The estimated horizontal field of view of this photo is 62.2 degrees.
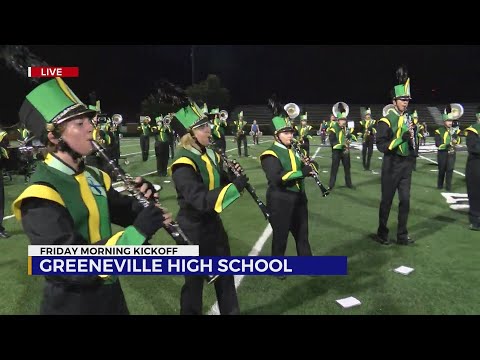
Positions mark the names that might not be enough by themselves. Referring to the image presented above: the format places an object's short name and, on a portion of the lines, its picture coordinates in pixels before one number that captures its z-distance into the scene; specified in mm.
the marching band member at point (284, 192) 5285
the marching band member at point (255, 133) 29522
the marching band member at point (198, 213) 3527
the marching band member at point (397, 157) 6543
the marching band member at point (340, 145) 12242
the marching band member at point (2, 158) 7489
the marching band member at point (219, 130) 17578
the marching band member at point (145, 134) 18047
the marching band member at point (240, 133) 21547
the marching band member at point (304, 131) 16153
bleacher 37219
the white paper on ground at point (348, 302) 4480
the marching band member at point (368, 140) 15914
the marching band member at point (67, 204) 2191
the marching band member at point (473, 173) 7441
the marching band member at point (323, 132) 30680
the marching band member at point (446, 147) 11445
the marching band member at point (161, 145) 14977
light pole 34638
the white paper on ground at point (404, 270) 5422
